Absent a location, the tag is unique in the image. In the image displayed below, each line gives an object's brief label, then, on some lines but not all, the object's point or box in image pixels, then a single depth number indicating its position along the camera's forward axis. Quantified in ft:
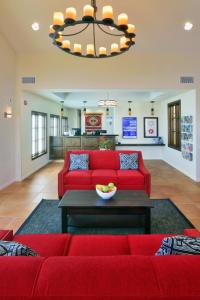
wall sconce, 18.86
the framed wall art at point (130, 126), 35.76
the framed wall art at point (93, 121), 45.91
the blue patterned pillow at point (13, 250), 4.28
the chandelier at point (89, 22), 9.00
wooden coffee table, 9.84
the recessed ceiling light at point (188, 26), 16.47
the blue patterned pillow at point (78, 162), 16.93
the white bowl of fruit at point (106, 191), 10.55
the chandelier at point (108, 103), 29.30
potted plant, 31.44
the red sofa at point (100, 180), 15.14
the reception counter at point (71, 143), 32.24
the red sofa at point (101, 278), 3.00
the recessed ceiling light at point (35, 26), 16.77
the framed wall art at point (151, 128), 35.68
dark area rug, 10.68
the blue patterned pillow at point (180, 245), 4.33
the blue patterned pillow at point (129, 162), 17.13
